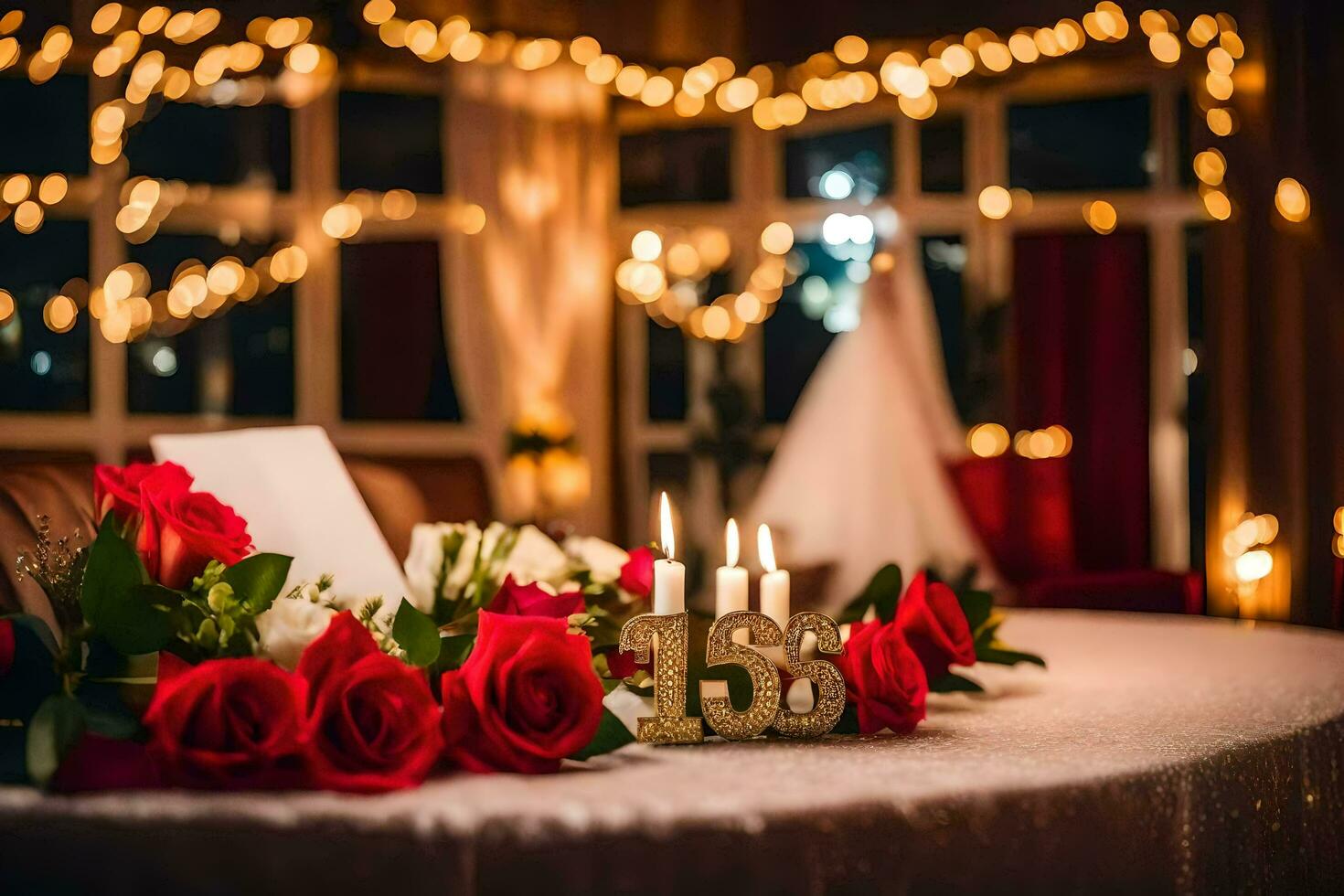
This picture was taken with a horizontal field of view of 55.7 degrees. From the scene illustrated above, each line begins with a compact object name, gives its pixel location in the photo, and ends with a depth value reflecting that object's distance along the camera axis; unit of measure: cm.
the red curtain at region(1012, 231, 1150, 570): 514
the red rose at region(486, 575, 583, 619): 102
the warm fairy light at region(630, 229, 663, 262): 585
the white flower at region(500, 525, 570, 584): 130
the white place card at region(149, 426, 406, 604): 164
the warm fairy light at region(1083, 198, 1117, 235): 527
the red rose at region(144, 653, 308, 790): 76
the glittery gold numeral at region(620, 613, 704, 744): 97
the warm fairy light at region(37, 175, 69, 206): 466
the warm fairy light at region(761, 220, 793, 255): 585
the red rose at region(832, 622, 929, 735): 101
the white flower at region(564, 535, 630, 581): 137
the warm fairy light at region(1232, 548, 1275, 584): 439
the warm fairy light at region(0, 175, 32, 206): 459
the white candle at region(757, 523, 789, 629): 109
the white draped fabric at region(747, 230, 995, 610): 396
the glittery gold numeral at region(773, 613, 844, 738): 100
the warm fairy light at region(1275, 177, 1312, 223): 427
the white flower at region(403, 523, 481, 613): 130
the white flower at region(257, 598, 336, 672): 88
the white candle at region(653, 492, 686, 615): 101
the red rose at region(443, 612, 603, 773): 84
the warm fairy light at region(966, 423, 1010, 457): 536
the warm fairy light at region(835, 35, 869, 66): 495
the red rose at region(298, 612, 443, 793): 78
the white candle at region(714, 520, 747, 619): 105
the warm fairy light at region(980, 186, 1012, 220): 542
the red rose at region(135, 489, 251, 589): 93
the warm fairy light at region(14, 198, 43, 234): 464
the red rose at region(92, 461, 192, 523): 100
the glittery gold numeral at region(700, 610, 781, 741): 99
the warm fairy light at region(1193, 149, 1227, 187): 450
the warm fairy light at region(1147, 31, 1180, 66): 457
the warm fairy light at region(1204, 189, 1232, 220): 444
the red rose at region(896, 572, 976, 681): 113
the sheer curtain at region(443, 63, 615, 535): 537
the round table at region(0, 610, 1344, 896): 71
